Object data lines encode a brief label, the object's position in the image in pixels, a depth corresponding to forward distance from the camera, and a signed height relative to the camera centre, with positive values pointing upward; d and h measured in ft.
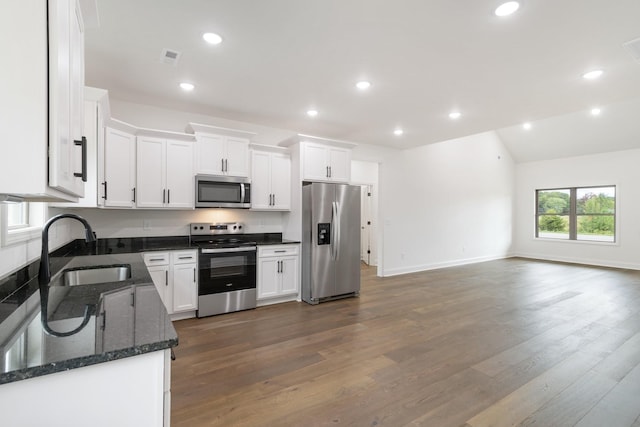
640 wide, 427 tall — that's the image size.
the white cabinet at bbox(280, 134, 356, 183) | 15.26 +2.80
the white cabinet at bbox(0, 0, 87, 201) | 3.02 +1.15
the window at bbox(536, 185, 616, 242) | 25.81 +0.06
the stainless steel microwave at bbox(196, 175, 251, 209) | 13.17 +0.90
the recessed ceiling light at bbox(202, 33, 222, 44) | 8.07 +4.57
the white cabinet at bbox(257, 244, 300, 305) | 14.17 -2.81
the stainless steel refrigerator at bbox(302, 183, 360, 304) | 14.92 -1.41
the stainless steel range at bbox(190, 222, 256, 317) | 12.64 -2.45
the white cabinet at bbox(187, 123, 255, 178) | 13.15 +2.70
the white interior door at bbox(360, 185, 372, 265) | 25.58 -0.66
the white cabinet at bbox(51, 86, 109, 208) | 8.82 +2.28
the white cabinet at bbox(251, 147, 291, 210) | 14.79 +1.59
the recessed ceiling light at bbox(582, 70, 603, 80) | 10.00 +4.52
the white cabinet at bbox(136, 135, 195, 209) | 12.11 +1.56
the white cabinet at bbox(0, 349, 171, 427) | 2.68 -1.71
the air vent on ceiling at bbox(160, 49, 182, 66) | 8.86 +4.54
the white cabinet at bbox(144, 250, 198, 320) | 11.83 -2.54
